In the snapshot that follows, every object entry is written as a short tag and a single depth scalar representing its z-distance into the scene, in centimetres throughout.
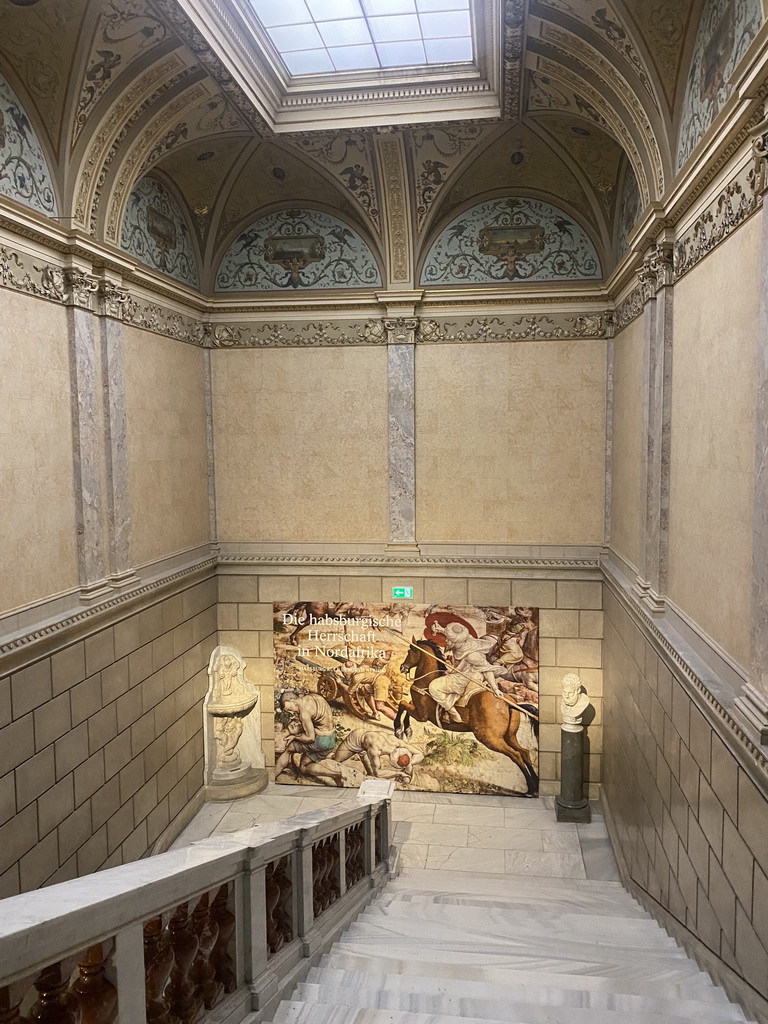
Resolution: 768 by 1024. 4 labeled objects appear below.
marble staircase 372
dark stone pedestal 990
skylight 695
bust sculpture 996
